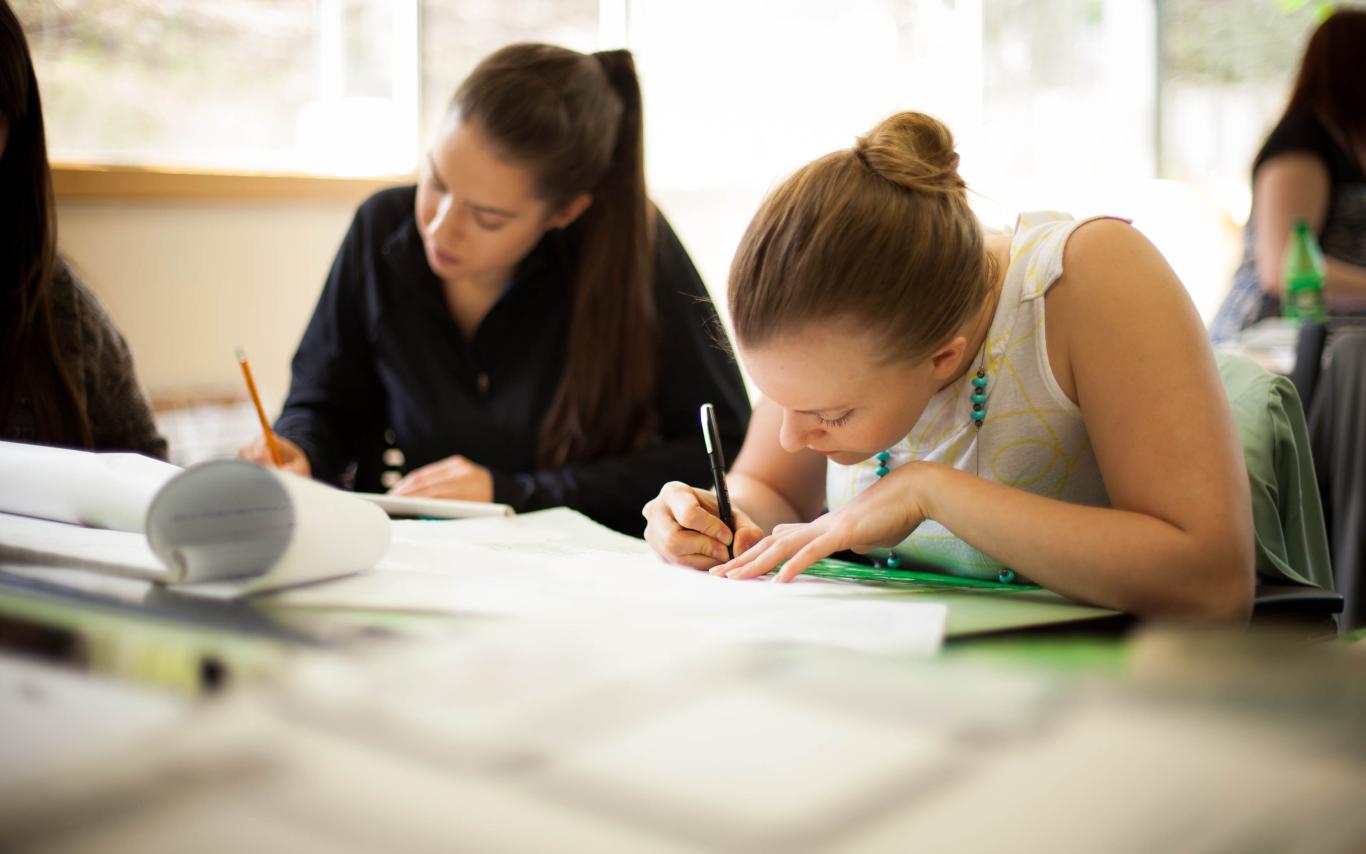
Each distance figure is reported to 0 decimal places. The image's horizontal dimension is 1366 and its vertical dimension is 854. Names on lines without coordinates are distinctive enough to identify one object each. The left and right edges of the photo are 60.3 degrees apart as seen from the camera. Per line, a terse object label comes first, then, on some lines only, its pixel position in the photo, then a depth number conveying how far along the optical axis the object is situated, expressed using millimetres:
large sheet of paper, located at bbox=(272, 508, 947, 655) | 667
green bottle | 2346
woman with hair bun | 864
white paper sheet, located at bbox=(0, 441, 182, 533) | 822
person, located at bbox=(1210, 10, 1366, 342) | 2656
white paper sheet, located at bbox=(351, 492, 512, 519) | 1157
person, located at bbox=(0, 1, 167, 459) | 1310
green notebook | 937
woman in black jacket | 1503
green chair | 1035
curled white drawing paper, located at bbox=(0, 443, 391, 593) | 707
